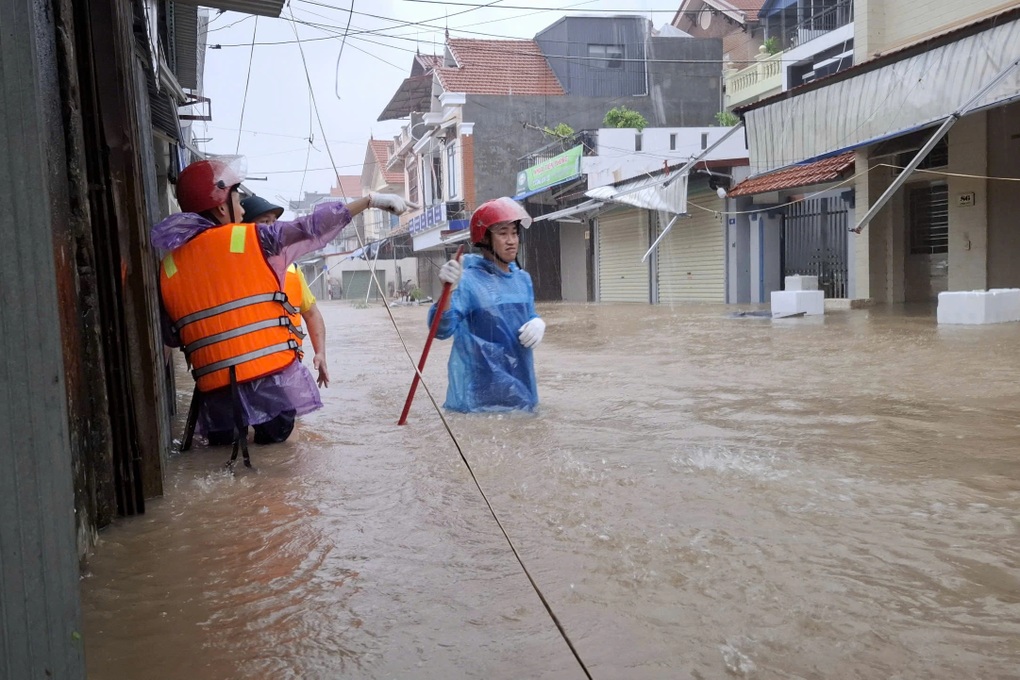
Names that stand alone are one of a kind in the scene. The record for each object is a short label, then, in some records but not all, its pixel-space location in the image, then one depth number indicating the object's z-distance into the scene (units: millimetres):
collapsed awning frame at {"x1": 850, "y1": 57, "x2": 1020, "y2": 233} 9406
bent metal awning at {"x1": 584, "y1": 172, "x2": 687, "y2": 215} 17094
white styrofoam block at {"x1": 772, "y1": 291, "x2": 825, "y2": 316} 14008
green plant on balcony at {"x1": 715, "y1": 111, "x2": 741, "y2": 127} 25705
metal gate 17609
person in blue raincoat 5402
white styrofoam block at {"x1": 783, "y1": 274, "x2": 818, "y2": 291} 15008
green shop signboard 21594
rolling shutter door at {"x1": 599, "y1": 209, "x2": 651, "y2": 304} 23953
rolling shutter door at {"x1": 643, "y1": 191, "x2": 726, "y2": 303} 20406
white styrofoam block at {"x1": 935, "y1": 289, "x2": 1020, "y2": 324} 10836
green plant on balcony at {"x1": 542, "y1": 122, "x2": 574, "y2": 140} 24359
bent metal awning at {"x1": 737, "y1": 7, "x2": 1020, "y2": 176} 9703
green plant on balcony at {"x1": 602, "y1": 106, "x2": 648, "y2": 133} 24797
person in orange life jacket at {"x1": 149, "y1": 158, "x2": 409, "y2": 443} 4078
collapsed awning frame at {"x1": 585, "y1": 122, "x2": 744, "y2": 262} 15004
